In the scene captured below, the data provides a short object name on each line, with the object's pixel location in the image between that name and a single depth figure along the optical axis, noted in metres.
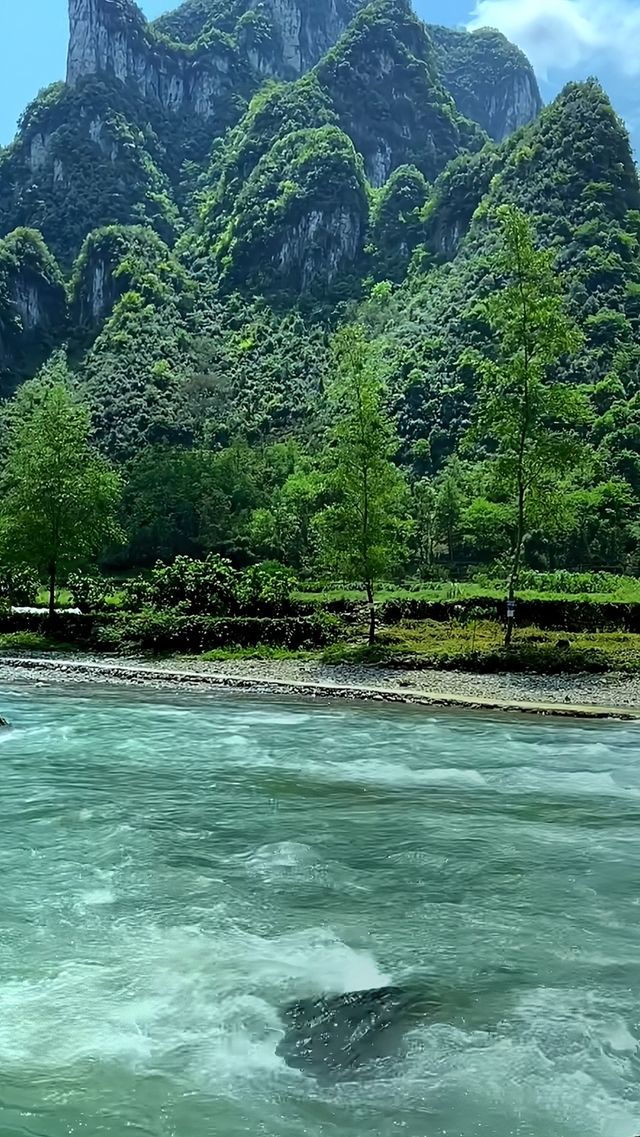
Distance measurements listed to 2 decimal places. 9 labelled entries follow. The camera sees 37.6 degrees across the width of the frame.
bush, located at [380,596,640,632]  30.48
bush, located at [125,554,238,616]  34.81
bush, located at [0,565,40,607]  41.47
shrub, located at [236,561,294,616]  34.31
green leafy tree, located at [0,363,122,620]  35.50
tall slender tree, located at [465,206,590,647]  27.94
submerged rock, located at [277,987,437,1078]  6.99
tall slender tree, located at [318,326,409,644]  30.44
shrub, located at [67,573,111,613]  38.03
